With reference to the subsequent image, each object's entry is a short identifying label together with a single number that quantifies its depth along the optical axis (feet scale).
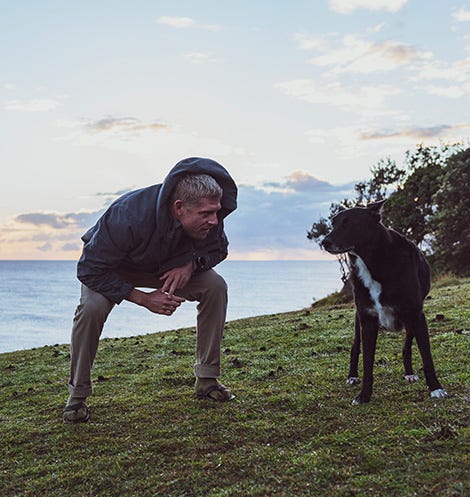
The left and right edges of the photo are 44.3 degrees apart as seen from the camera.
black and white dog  16.47
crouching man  16.40
